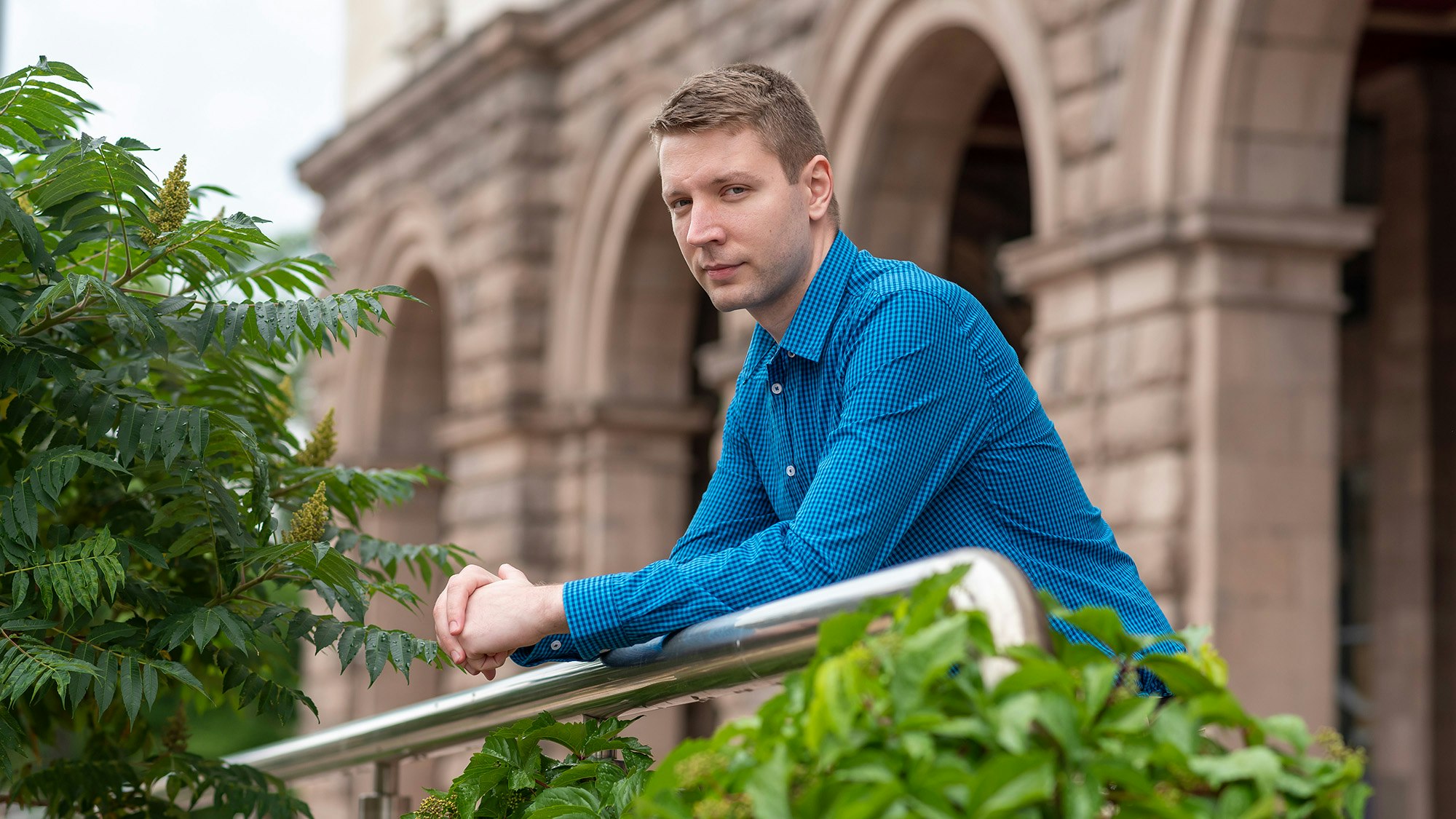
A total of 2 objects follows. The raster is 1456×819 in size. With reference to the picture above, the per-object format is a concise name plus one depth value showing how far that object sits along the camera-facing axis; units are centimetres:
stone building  711
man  200
